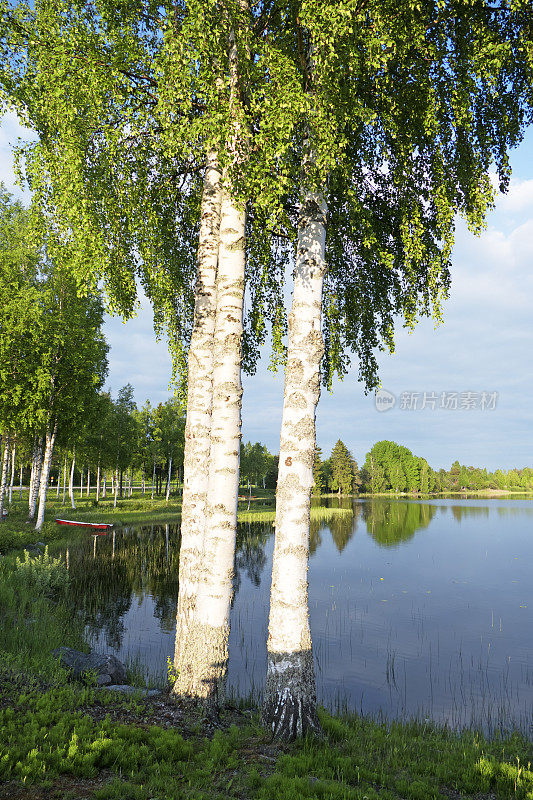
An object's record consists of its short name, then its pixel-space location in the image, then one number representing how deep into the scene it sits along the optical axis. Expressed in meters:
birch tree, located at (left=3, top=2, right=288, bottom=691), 5.94
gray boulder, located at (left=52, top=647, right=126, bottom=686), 8.18
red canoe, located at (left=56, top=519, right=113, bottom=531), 28.77
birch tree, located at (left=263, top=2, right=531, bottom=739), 5.83
